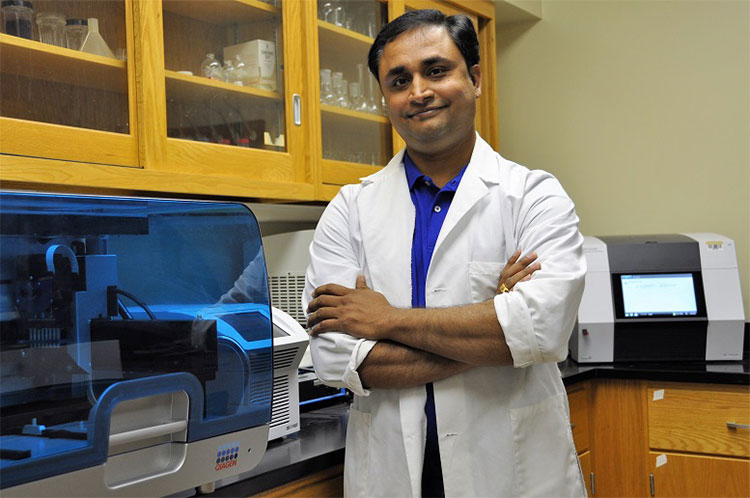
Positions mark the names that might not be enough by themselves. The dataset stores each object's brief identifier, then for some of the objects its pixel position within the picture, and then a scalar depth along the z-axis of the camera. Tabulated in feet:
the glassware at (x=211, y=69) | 6.79
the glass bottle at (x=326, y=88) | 7.86
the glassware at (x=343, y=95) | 8.16
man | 4.74
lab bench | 7.74
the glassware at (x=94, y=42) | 5.73
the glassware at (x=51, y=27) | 5.45
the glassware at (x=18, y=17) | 5.23
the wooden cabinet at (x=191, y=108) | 5.36
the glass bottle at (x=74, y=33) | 5.65
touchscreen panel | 8.59
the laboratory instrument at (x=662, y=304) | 8.50
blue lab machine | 3.30
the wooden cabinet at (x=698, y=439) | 7.70
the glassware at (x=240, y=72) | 7.13
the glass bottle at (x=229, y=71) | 7.04
